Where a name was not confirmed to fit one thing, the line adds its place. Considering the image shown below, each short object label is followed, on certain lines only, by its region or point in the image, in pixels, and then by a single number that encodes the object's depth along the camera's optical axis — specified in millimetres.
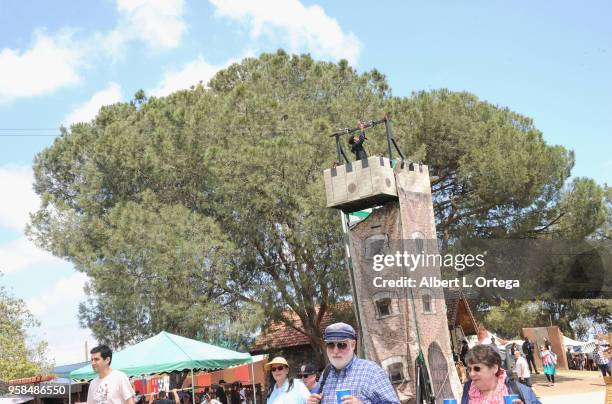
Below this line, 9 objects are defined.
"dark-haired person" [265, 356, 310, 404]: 4871
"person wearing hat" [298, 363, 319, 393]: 6058
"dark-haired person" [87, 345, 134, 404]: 5145
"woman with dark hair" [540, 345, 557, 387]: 19766
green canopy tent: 10859
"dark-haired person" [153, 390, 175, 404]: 9516
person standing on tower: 15414
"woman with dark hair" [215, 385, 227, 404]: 16761
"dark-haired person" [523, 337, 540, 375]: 21500
